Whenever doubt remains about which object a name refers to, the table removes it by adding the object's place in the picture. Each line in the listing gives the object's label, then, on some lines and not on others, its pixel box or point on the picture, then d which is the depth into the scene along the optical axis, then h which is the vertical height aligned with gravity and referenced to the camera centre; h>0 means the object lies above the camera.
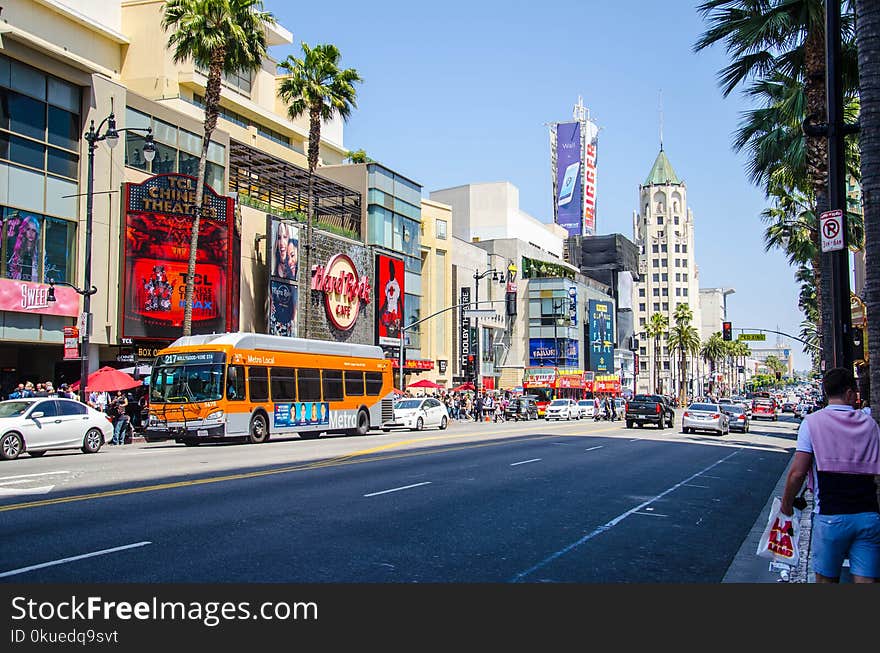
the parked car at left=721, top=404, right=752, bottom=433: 45.12 -2.42
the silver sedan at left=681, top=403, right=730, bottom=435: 40.03 -2.22
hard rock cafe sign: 50.99 +5.45
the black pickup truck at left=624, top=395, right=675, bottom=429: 45.47 -2.06
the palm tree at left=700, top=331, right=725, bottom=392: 162.62 +4.78
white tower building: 185.62 +27.97
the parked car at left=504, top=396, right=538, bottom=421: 58.28 -2.48
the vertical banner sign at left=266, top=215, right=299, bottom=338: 44.56 +5.39
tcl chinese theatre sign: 36.03 +5.23
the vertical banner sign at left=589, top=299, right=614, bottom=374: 111.81 +5.01
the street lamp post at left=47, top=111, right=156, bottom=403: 28.08 +5.01
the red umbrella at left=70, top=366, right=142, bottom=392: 29.35 -0.20
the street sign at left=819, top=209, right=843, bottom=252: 11.00 +1.89
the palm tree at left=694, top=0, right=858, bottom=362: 17.92 +7.36
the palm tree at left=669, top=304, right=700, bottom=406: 120.62 +5.12
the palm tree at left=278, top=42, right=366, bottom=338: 42.28 +14.58
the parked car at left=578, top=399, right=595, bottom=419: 61.01 -2.57
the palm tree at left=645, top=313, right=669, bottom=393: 115.38 +6.53
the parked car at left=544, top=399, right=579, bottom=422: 58.28 -2.55
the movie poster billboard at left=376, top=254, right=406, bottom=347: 57.72 +5.31
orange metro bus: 26.22 -0.46
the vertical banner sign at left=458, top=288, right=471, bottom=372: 74.00 +3.76
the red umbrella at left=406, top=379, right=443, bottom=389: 56.72 -0.68
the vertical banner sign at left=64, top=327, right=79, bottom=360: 27.89 +1.05
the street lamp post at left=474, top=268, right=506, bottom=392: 74.49 +1.32
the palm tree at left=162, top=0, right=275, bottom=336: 33.34 +13.48
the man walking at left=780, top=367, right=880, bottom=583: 5.52 -0.77
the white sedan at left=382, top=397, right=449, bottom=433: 42.00 -2.07
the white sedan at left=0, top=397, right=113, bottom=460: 20.61 -1.33
